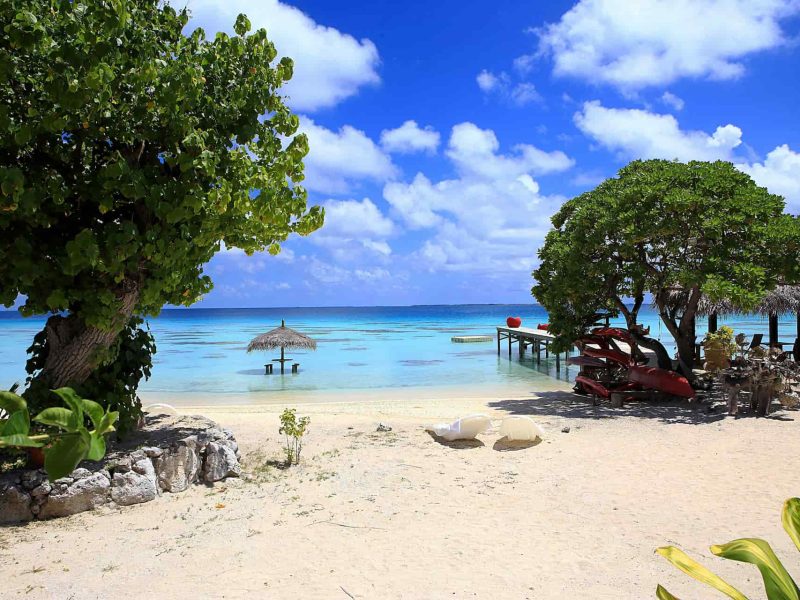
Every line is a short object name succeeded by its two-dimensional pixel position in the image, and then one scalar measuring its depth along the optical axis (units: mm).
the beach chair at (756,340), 16008
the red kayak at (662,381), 12141
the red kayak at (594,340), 13758
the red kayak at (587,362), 13242
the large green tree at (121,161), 4969
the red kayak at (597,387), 13024
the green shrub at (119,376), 6426
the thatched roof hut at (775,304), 19062
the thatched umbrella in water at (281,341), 21891
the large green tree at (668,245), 11039
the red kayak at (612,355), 13469
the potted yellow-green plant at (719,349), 15742
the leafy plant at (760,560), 1126
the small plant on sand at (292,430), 7796
